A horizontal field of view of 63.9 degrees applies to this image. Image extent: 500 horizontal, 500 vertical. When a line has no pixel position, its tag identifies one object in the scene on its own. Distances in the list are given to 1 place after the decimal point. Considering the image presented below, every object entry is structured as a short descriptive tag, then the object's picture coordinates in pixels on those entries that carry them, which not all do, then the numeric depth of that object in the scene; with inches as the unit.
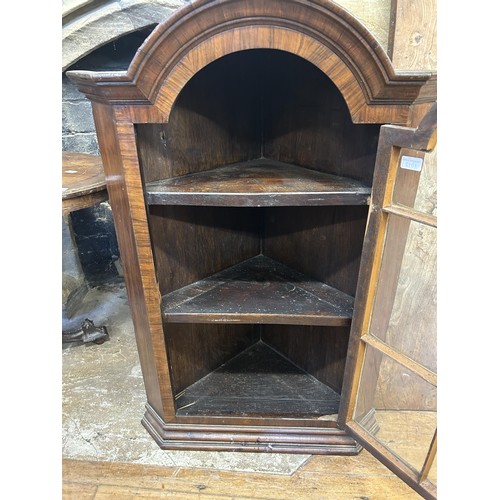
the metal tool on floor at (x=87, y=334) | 69.7
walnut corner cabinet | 32.7
